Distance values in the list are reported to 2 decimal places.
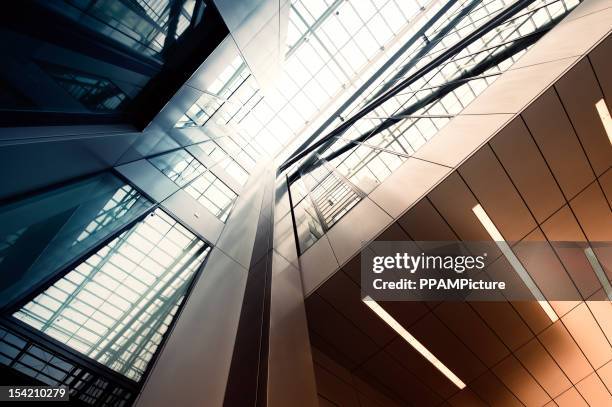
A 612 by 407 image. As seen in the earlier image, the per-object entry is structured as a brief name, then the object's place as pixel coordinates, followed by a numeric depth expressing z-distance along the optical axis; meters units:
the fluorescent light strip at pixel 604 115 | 5.40
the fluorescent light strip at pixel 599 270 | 6.96
